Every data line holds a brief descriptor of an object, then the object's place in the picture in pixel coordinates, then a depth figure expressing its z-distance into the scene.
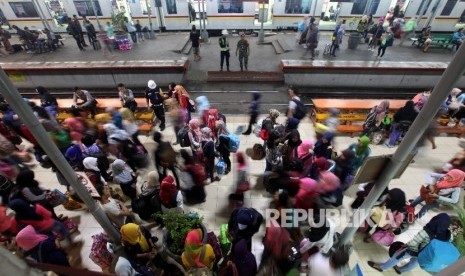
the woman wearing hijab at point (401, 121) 6.66
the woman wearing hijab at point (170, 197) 4.31
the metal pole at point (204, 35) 16.31
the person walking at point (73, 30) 14.37
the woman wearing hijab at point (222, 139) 5.89
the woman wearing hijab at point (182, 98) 7.25
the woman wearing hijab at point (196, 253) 3.35
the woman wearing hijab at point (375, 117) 6.75
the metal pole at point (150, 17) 16.52
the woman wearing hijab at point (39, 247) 3.54
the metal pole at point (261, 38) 15.76
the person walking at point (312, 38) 12.96
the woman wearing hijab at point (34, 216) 3.86
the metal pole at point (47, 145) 2.58
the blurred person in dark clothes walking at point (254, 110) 6.89
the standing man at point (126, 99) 7.65
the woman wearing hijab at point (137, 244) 3.53
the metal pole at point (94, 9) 16.03
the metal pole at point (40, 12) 16.02
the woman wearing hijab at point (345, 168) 4.87
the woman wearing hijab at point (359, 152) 5.30
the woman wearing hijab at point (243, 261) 3.44
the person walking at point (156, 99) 7.27
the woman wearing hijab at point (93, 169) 5.12
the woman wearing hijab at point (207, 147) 5.65
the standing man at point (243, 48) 11.04
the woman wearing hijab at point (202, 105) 6.38
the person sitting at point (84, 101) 7.41
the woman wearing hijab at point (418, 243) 3.57
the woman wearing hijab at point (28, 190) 4.19
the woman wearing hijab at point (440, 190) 4.51
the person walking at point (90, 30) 14.78
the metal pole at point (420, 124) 2.11
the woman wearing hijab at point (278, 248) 3.45
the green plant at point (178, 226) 3.78
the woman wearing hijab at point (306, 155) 5.28
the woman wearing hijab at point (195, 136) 5.59
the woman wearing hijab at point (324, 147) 5.32
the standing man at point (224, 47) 11.02
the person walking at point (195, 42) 12.62
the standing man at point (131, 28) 15.54
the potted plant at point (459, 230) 3.92
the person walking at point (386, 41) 12.53
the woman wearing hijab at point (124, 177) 4.80
